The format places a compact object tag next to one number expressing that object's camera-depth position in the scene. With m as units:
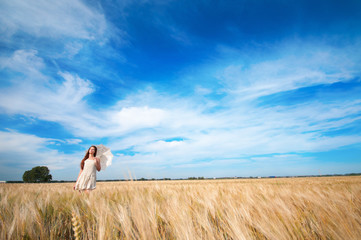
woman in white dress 6.00
